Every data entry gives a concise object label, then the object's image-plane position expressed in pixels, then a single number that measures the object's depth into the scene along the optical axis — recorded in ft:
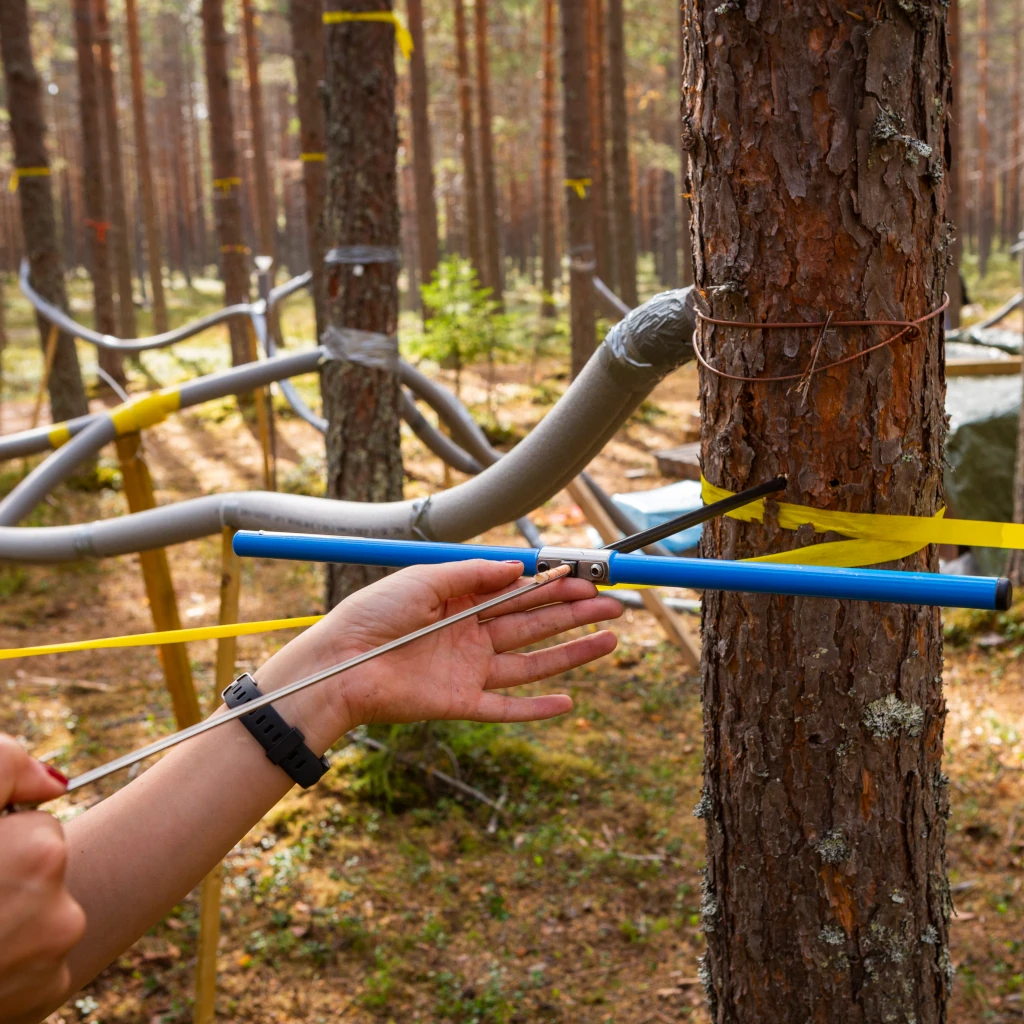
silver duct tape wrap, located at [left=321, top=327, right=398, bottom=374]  13.91
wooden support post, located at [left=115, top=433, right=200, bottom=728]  11.30
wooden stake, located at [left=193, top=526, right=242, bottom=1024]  9.32
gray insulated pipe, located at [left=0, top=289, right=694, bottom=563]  6.12
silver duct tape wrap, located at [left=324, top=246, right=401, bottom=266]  13.92
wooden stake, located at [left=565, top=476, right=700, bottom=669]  13.58
